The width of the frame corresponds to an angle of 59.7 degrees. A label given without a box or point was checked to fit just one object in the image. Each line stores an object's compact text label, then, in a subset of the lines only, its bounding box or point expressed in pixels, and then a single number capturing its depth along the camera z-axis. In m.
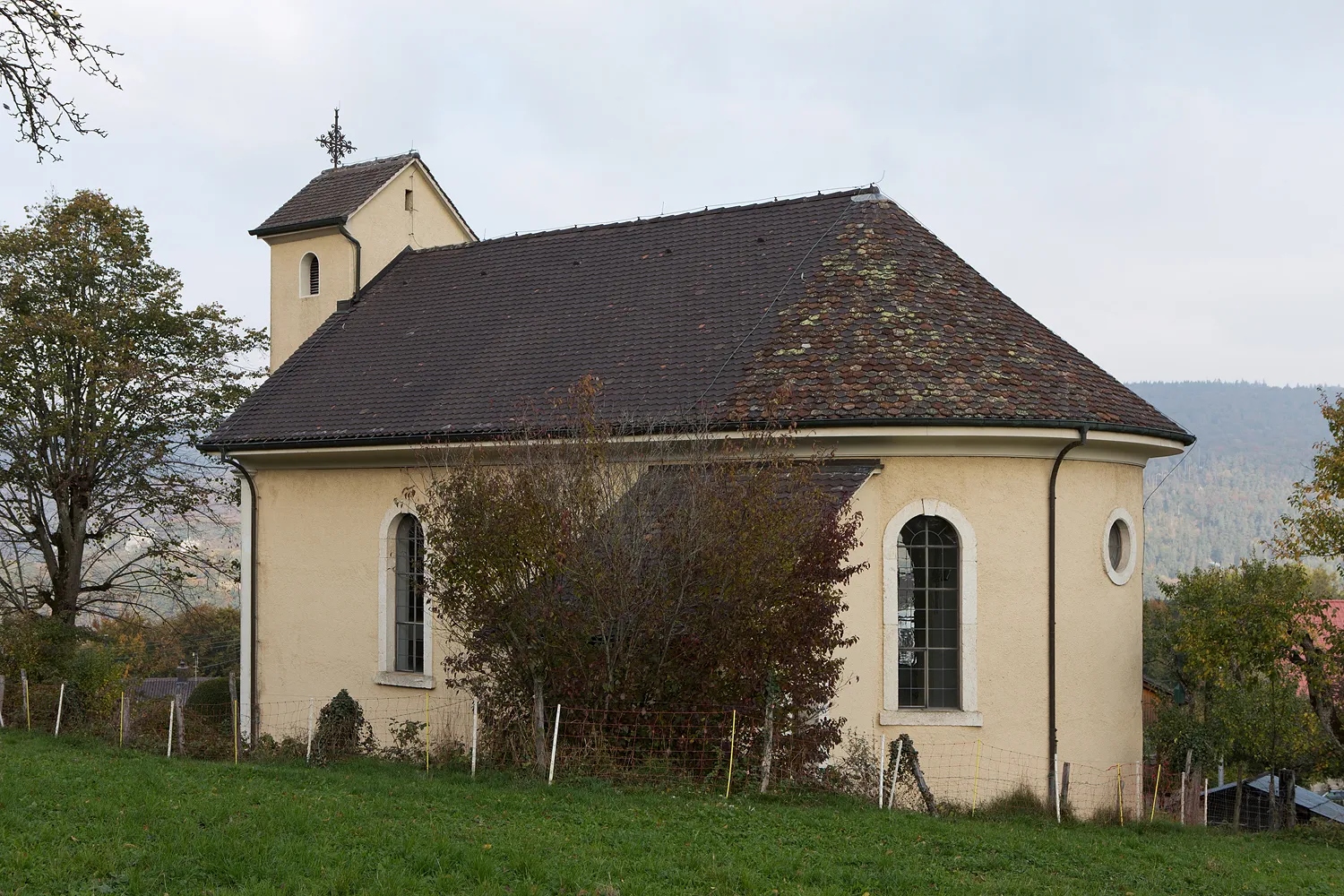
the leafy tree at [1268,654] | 16.09
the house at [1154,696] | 35.38
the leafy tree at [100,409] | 26.75
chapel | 15.11
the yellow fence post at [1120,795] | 15.48
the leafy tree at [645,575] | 12.58
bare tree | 8.41
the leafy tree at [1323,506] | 16.45
